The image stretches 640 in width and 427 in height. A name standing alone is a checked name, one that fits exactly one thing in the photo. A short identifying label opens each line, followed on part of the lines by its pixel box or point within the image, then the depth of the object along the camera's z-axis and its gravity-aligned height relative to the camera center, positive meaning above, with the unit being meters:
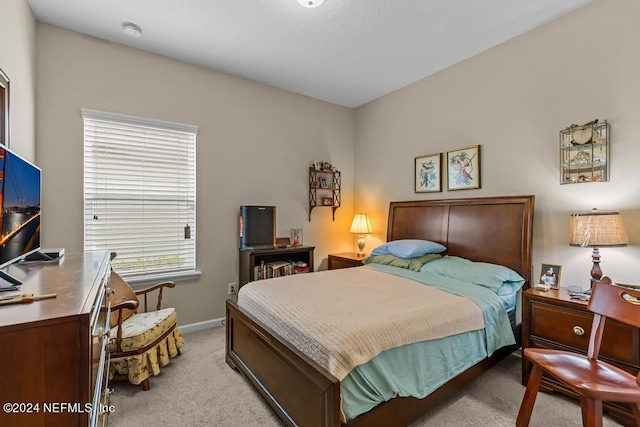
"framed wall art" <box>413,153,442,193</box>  3.37 +0.47
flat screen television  1.23 +0.03
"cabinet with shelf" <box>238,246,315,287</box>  3.34 -0.59
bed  1.47 -0.78
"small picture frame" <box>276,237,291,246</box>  3.74 -0.36
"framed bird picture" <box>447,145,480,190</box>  3.04 +0.48
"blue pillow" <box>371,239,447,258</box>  3.03 -0.37
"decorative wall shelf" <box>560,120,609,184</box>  2.24 +0.47
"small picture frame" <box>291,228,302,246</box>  3.83 -0.31
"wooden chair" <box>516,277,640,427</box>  1.37 -0.81
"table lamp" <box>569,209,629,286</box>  1.97 -0.13
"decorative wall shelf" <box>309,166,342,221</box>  4.11 +0.35
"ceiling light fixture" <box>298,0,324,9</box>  2.21 +1.59
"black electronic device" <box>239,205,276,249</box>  3.42 -0.16
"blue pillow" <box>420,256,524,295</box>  2.38 -0.52
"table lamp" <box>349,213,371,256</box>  4.12 -0.18
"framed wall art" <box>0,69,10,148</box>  1.75 +0.63
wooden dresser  0.75 -0.40
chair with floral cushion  2.07 -0.94
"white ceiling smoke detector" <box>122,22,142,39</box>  2.52 +1.59
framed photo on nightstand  2.32 -0.50
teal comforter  1.45 -0.86
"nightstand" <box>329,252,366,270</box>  3.68 -0.61
